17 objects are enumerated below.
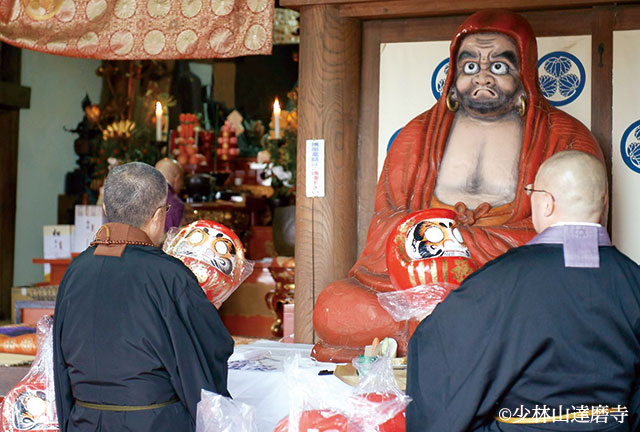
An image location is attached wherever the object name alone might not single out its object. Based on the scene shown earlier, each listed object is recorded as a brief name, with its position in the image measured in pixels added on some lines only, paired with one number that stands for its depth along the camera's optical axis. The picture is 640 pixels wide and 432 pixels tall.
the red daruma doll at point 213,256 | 2.62
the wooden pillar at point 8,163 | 6.93
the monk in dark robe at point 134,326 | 1.96
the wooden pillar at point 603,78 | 3.64
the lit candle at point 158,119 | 6.04
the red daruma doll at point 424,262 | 2.37
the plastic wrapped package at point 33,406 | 2.37
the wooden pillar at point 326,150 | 3.78
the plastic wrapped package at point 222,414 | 1.93
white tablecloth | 2.65
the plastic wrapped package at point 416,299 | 2.36
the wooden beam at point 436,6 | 3.56
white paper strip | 3.79
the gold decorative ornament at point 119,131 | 7.35
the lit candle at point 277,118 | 5.60
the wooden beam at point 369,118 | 3.97
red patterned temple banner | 3.74
